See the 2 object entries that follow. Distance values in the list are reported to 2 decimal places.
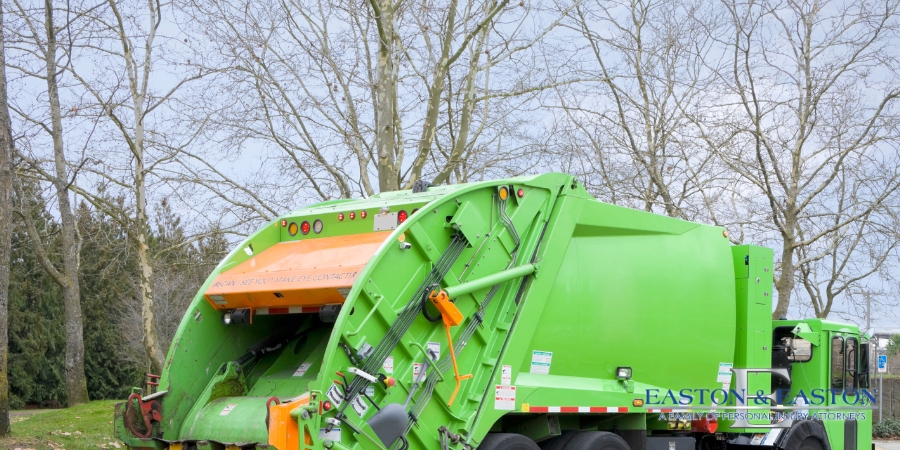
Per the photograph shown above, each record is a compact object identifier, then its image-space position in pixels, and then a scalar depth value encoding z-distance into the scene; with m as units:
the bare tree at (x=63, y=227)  14.58
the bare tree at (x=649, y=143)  16.11
